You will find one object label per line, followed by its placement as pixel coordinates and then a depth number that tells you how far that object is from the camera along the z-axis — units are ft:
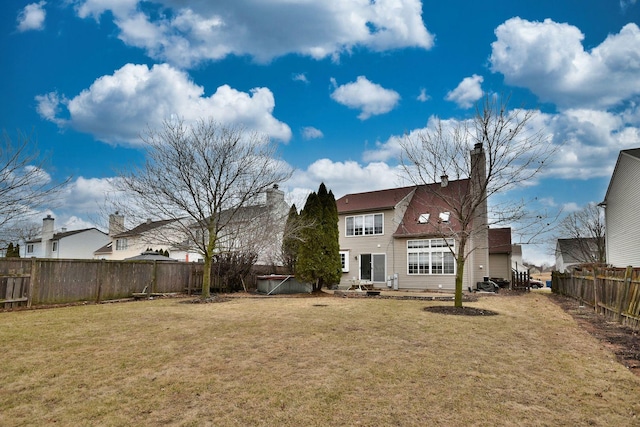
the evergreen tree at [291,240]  63.87
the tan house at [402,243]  77.25
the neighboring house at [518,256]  193.19
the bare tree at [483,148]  43.96
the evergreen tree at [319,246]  65.16
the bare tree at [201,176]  52.80
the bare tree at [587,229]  129.49
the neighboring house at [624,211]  64.75
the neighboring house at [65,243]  146.20
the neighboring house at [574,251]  151.42
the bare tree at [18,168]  40.91
